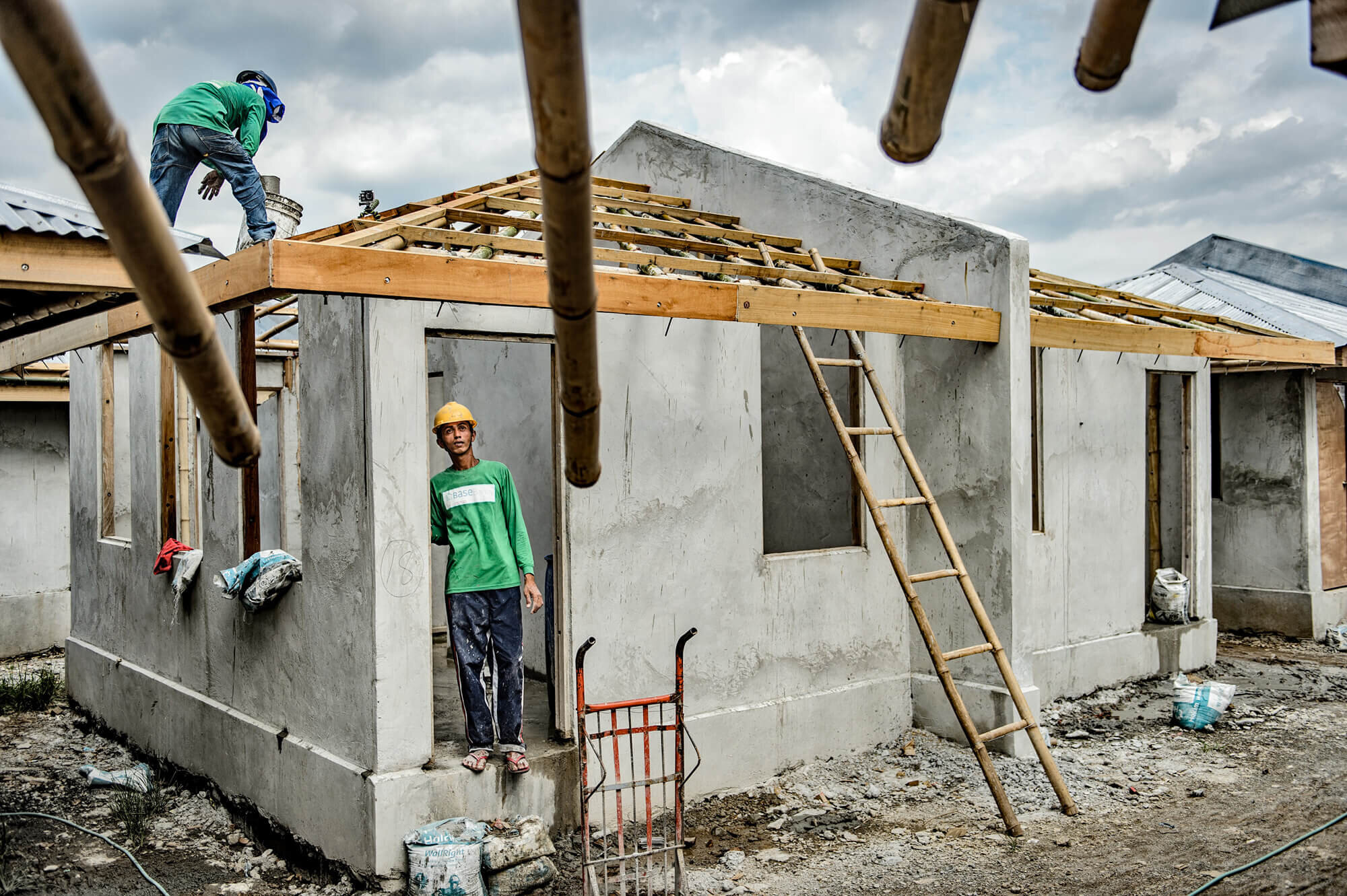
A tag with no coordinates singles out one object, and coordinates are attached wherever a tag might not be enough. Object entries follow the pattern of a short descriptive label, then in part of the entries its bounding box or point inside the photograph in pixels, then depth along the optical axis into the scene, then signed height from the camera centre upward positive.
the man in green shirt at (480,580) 5.43 -0.71
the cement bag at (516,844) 5.01 -2.03
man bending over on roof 6.62 +2.18
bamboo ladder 5.71 -0.93
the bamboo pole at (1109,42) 1.84 +0.77
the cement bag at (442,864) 4.86 -2.04
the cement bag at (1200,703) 7.88 -2.13
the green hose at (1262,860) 4.84 -2.25
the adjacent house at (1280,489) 11.27 -0.59
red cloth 7.44 -0.75
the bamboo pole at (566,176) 1.33 +0.41
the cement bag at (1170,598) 9.67 -1.55
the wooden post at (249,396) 6.55 +0.42
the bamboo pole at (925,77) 1.64 +0.66
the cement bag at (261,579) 5.86 -0.73
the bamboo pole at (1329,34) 2.14 +0.89
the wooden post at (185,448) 7.73 +0.09
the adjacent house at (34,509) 11.45 -0.56
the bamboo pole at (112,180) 1.23 +0.39
